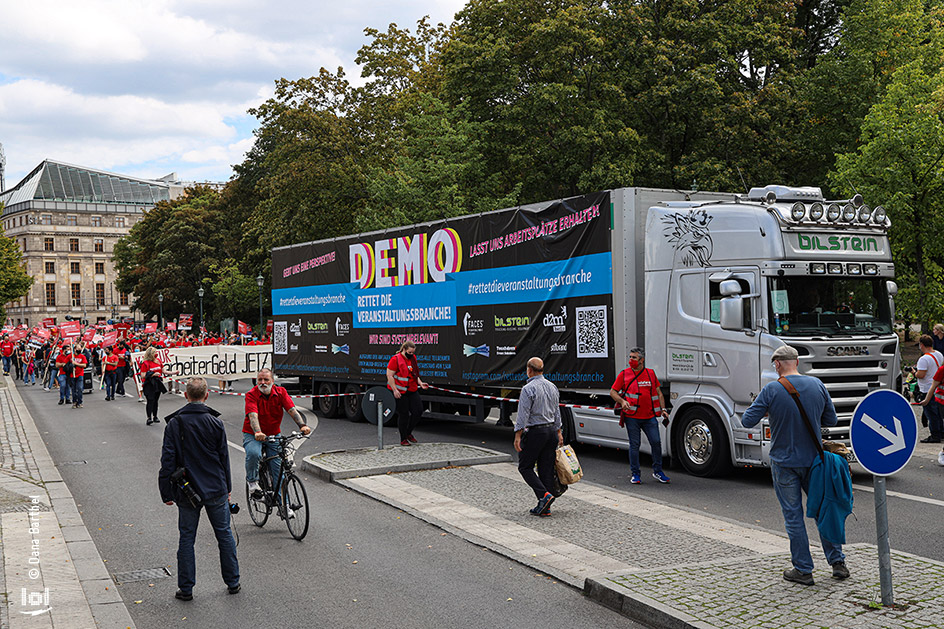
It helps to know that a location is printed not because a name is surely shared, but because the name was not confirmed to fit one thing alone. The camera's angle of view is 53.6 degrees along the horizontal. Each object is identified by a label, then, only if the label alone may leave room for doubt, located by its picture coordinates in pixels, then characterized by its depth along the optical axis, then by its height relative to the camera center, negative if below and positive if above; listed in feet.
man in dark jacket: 23.58 -3.61
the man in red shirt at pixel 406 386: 51.16 -3.05
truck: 38.27 +1.01
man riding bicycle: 31.73 -2.85
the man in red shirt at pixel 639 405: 38.58 -3.30
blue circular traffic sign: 19.49 -2.38
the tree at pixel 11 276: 215.92 +15.27
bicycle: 30.04 -5.36
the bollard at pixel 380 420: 45.82 -4.35
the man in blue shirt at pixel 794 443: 22.04 -2.92
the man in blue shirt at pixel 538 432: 31.91 -3.59
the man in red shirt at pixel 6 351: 149.48 -1.65
